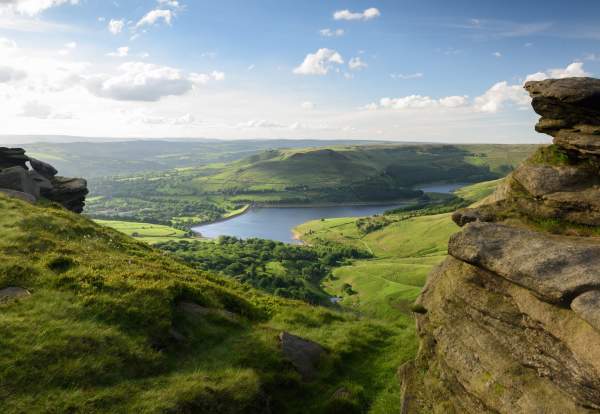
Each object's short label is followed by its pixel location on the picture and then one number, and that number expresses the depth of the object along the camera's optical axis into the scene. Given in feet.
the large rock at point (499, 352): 43.50
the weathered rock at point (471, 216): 69.97
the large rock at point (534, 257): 45.62
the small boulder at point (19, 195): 142.31
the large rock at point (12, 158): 179.02
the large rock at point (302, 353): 71.87
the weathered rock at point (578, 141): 61.82
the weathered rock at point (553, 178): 64.18
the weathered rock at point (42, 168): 189.67
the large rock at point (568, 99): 66.18
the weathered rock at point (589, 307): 40.81
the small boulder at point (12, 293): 62.31
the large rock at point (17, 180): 154.40
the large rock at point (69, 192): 181.88
